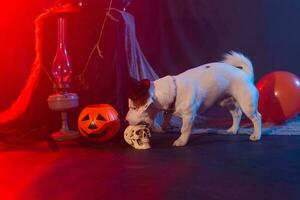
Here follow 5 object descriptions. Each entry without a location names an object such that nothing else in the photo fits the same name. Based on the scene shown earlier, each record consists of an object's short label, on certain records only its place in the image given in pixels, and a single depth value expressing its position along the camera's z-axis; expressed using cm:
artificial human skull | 205
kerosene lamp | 225
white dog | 203
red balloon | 259
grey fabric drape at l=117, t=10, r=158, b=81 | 245
